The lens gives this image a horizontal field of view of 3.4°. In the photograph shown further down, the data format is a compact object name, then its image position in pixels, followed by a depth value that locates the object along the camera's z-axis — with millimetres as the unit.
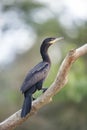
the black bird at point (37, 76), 12303
